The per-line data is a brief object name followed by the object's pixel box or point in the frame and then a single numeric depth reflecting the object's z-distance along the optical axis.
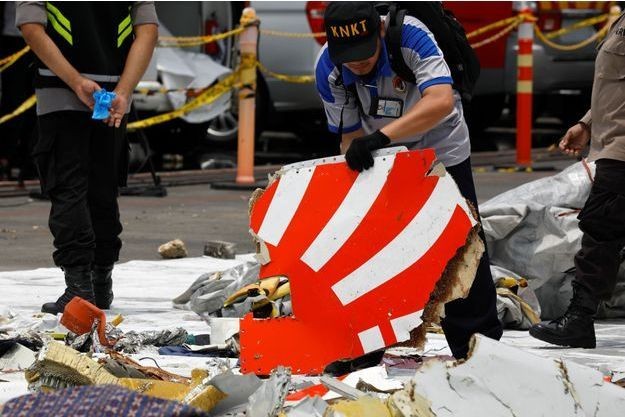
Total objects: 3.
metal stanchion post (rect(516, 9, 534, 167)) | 30.44
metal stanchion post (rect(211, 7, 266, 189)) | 26.04
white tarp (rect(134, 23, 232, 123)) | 26.83
